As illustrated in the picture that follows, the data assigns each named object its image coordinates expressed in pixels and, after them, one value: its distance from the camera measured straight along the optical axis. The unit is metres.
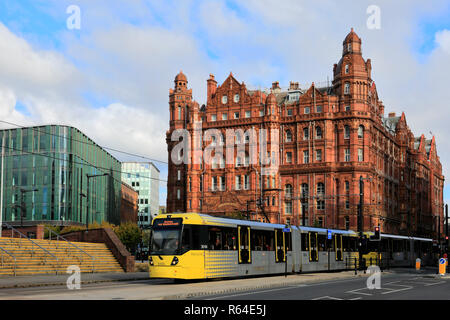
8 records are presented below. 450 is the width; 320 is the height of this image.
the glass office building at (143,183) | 192.88
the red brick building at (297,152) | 91.12
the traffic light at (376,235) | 43.09
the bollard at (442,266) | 41.53
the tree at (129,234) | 78.88
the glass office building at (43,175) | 93.38
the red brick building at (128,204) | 146.76
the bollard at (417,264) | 57.26
